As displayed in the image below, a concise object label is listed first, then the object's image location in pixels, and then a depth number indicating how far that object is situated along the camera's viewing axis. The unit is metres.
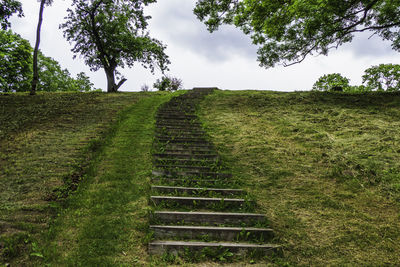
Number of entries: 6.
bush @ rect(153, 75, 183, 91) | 32.14
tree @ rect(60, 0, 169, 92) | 18.45
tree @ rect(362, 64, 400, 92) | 27.14
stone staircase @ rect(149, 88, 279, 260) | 3.47
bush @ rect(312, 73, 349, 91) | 34.09
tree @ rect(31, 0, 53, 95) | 14.53
